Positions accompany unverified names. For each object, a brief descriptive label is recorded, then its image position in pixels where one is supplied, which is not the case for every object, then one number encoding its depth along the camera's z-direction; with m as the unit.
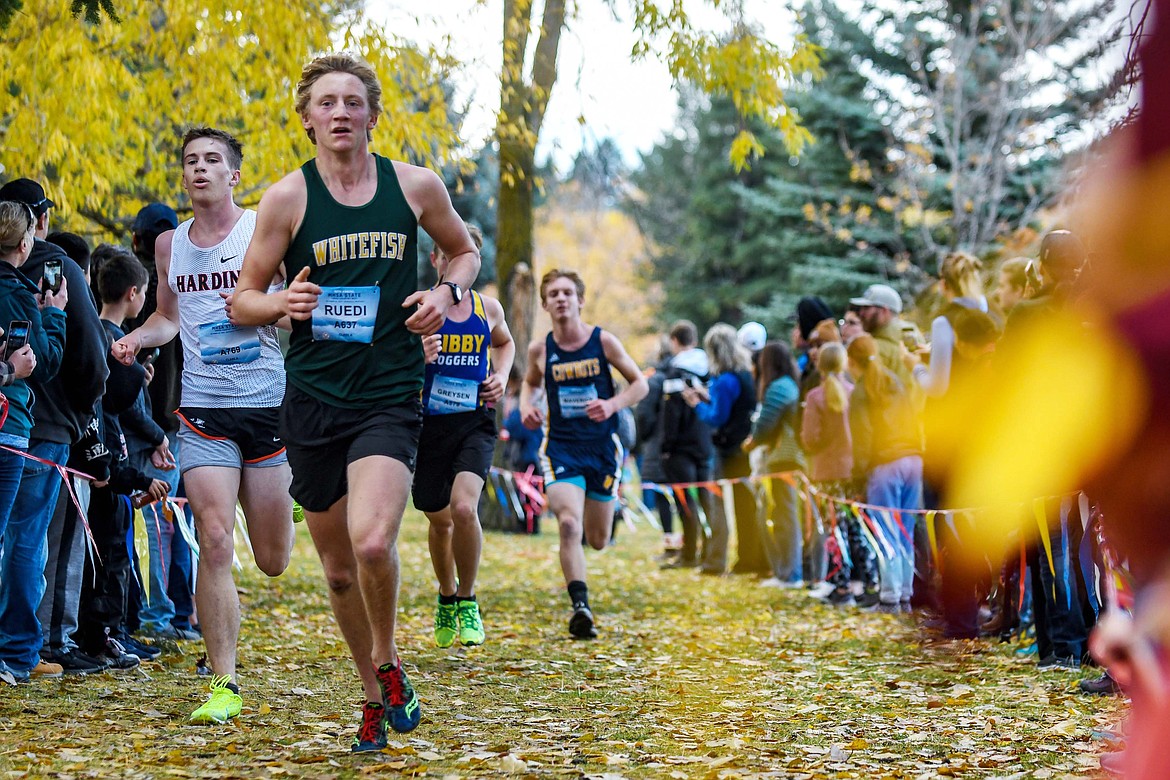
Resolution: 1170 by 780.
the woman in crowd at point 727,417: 26.56
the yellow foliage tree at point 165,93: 18.20
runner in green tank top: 9.30
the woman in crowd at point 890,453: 19.77
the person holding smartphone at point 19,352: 11.60
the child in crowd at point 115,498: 13.65
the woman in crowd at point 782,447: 24.19
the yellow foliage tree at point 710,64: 24.78
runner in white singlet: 11.20
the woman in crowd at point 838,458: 21.06
